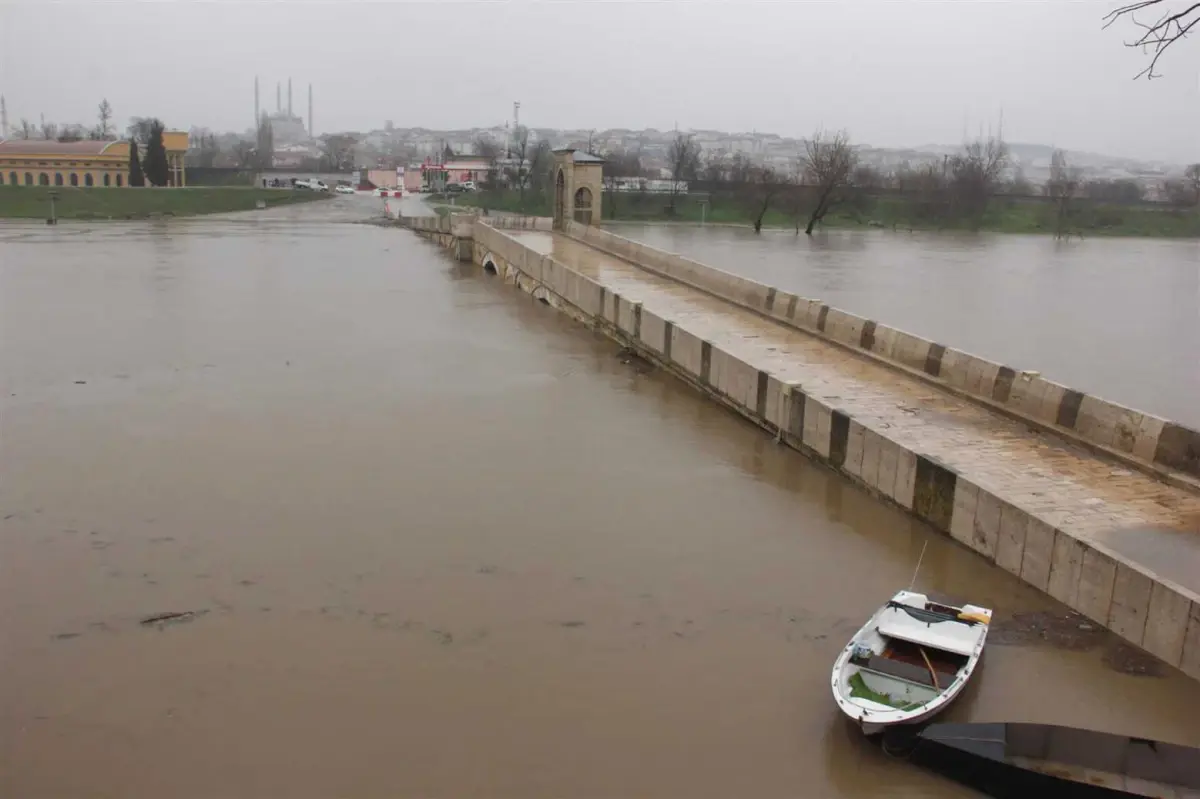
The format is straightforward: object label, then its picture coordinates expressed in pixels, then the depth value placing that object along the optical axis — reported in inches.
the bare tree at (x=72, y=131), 2898.4
